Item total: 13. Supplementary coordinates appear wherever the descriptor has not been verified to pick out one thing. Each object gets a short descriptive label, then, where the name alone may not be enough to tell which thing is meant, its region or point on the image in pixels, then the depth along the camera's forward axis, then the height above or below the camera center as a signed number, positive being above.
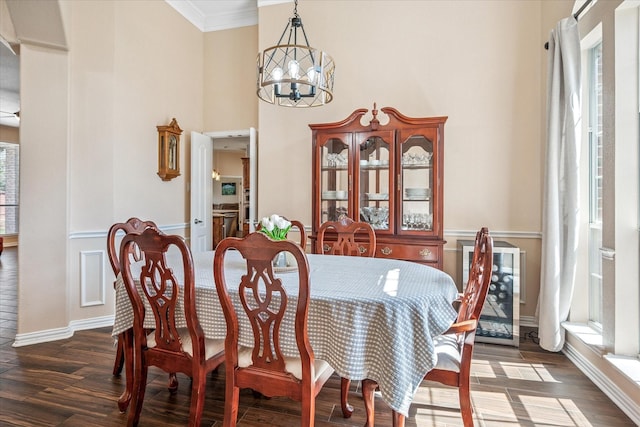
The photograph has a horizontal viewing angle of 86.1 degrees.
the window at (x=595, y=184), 2.68 +0.24
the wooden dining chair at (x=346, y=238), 2.73 -0.21
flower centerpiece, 2.06 -0.09
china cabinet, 3.10 +0.32
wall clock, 3.95 +0.73
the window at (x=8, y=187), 8.27 +0.60
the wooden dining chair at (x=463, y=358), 1.57 -0.69
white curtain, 2.61 +0.22
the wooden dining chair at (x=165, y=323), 1.64 -0.56
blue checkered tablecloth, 1.41 -0.49
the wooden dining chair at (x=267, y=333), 1.40 -0.52
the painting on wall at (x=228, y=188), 10.05 +0.72
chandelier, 2.03 +0.84
